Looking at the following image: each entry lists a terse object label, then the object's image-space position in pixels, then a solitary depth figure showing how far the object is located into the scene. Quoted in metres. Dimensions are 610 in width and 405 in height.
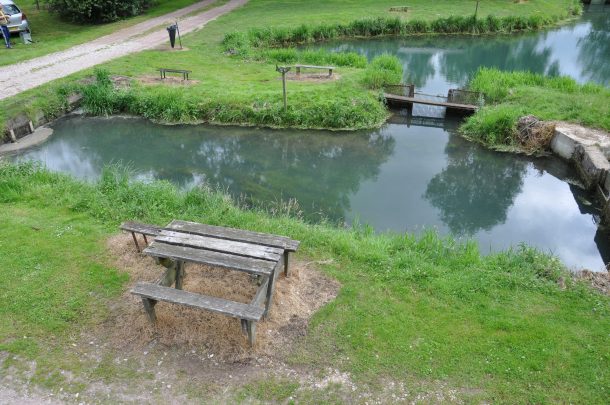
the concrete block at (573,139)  13.54
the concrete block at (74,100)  17.18
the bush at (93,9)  27.06
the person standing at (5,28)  21.94
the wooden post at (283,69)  14.69
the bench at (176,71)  18.53
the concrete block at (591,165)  12.18
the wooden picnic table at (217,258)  5.90
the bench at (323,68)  19.12
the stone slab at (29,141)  14.27
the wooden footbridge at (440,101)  17.42
